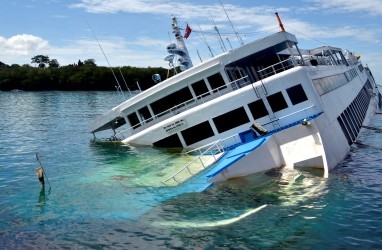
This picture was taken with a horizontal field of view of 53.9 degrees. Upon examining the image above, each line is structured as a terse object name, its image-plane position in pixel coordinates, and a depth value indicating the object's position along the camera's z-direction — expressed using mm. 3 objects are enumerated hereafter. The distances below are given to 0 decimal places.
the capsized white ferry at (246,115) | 17891
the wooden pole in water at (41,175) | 17672
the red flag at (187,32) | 28281
